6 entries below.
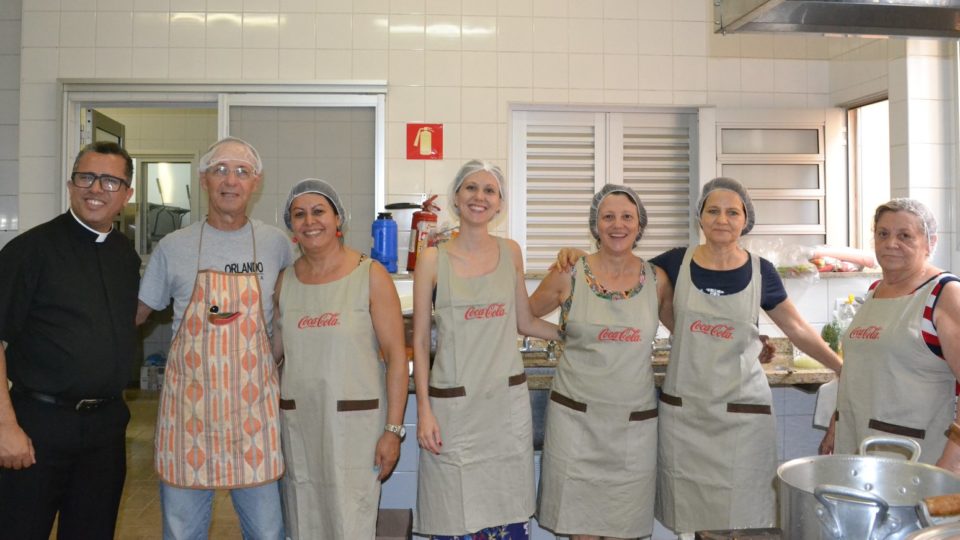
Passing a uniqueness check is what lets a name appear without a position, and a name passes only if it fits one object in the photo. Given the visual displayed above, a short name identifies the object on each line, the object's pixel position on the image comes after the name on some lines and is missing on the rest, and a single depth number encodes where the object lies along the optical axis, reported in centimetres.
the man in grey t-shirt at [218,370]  196
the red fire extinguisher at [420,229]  409
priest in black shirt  191
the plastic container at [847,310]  359
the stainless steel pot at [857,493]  99
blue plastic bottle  427
